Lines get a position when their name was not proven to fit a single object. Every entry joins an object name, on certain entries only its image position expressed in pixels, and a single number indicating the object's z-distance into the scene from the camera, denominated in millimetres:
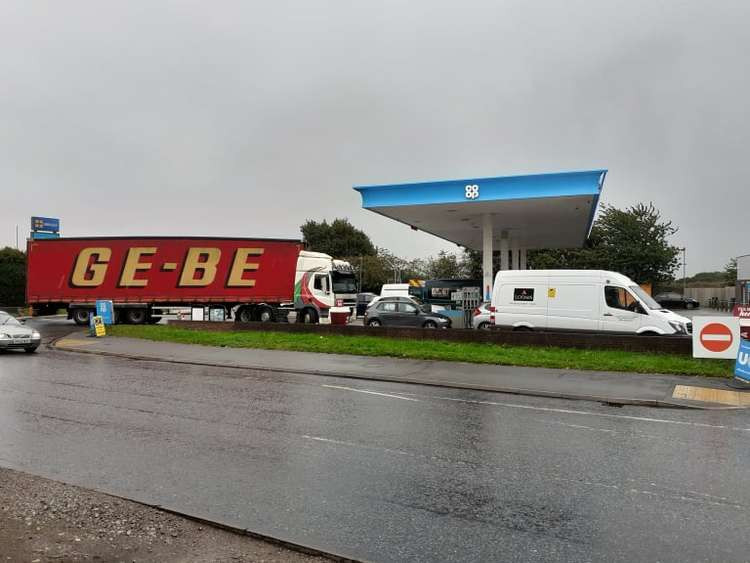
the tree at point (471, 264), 60531
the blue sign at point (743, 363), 11700
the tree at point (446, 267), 69669
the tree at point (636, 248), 45594
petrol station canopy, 22531
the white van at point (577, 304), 16766
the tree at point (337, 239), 78375
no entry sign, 13203
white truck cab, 28625
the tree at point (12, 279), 45969
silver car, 17298
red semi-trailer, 27234
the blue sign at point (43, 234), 50241
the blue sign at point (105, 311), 25250
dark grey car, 23422
